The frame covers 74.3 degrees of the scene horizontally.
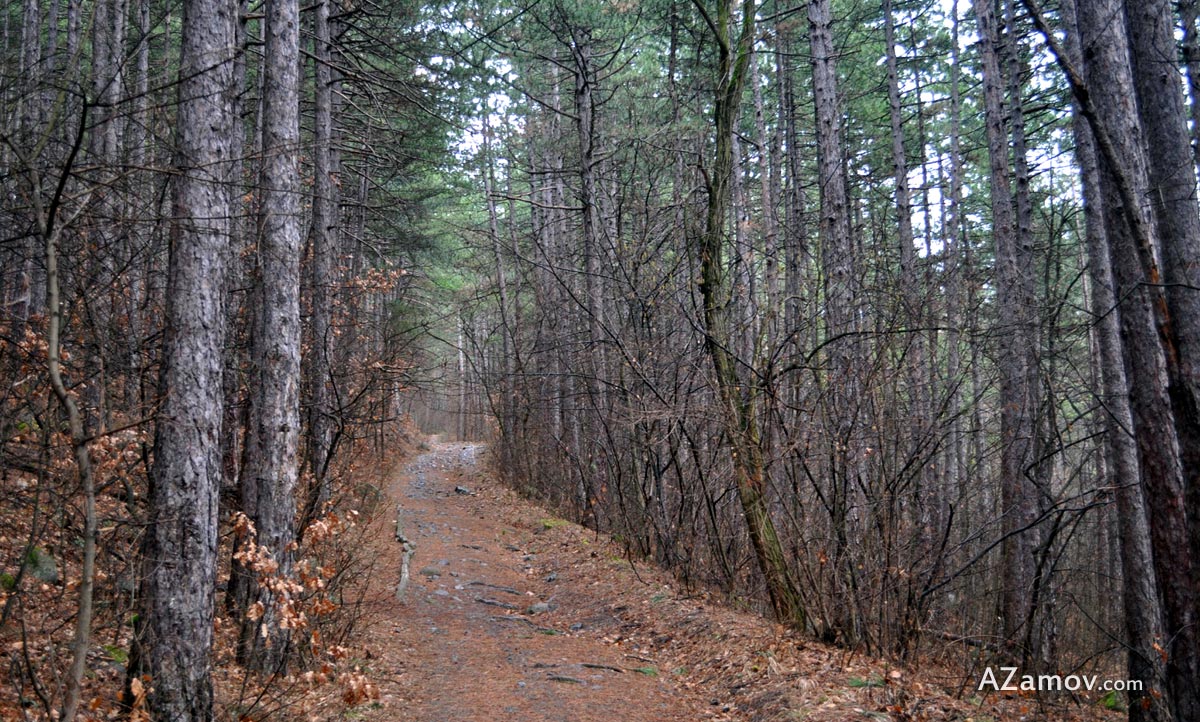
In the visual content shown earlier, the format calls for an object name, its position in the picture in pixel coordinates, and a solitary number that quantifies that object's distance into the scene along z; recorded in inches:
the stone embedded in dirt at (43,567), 270.2
